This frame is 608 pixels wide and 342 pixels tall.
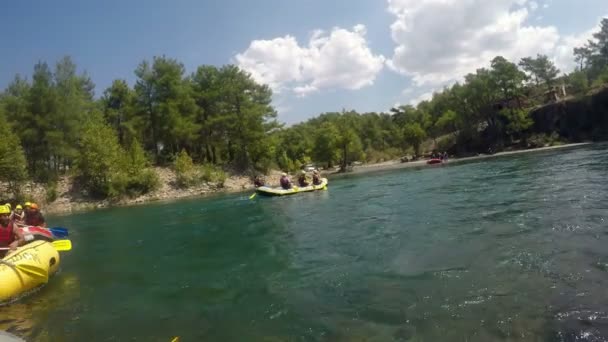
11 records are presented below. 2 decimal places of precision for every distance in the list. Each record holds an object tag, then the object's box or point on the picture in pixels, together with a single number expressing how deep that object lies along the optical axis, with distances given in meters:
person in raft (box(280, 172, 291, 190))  26.81
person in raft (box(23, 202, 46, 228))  14.65
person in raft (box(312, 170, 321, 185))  27.95
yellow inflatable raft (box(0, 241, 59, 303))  8.27
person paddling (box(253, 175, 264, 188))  28.20
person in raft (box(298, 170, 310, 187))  27.72
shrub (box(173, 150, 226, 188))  39.78
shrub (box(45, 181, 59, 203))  34.06
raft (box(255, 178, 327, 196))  26.02
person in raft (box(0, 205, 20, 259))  10.30
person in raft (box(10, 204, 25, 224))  14.42
